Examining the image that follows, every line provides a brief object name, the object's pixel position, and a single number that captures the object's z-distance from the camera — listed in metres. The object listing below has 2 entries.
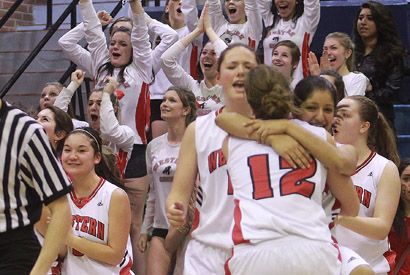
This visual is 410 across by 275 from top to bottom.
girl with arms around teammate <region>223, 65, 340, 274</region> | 6.14
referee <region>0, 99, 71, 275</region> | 5.91
